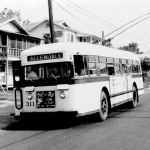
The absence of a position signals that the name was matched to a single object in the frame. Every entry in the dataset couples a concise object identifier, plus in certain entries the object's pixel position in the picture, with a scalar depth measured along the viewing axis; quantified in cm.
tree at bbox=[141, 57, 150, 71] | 4300
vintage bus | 863
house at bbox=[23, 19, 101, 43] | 4806
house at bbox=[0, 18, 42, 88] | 2985
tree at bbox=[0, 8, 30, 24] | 7838
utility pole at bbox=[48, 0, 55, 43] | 1780
